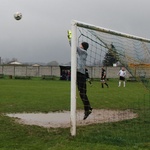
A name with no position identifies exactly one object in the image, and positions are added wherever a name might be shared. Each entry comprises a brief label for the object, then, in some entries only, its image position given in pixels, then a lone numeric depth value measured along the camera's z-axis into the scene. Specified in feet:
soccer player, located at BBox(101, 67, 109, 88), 103.76
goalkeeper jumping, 31.71
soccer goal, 28.48
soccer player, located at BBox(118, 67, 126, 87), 114.11
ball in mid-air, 61.05
